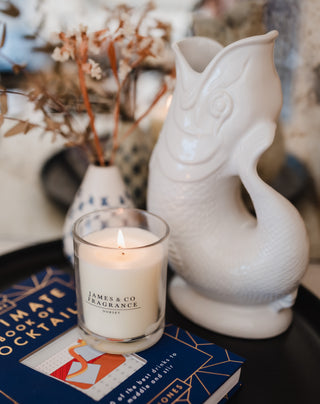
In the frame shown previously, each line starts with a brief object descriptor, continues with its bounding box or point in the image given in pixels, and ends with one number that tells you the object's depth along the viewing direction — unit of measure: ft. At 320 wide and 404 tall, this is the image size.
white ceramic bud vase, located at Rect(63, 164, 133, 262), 2.01
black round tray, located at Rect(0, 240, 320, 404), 1.50
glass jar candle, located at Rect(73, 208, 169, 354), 1.46
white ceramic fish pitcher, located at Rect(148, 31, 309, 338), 1.49
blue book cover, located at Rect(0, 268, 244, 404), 1.33
